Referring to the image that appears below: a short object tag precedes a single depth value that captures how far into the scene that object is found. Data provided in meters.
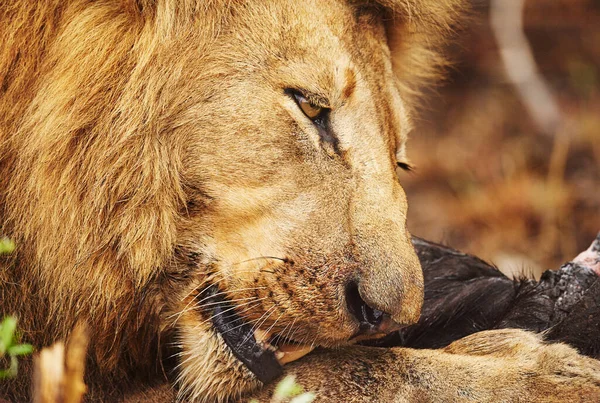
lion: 6.82
